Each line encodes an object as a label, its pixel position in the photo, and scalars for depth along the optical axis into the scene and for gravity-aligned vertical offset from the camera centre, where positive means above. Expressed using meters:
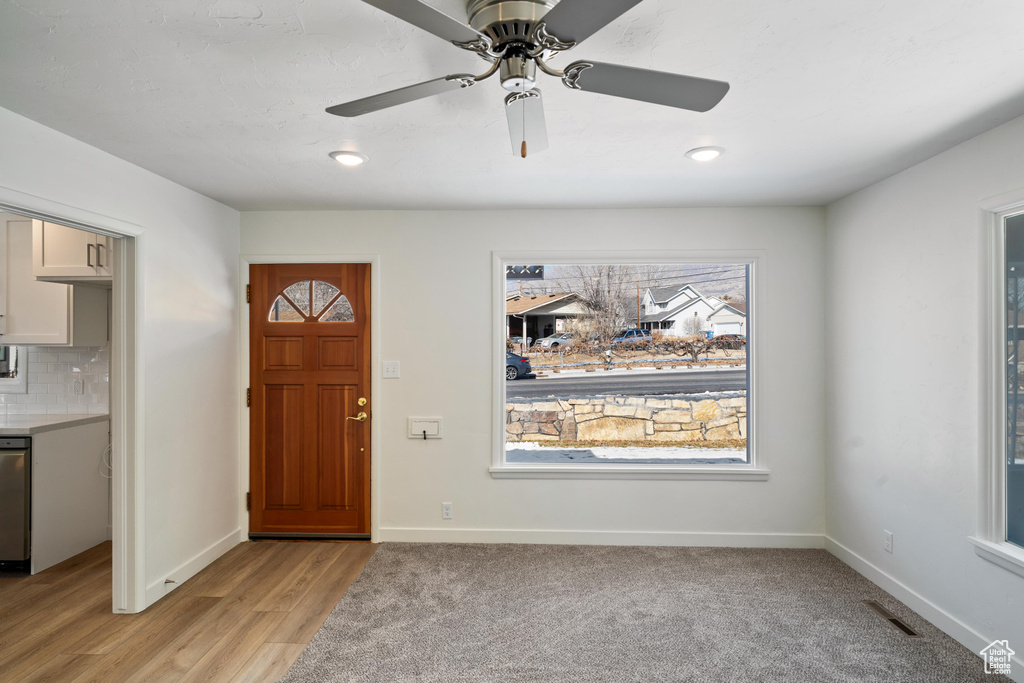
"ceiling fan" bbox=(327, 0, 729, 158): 1.22 +0.72
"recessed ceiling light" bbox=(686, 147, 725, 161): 2.65 +0.92
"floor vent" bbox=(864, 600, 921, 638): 2.70 -1.41
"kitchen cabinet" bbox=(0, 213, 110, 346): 3.62 +0.25
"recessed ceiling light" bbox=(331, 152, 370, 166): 2.70 +0.92
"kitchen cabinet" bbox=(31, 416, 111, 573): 3.41 -0.96
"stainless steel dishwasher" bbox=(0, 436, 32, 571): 3.32 -0.93
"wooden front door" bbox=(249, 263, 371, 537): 3.98 -0.38
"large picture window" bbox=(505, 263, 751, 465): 3.95 -0.15
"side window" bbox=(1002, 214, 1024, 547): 2.37 -0.15
